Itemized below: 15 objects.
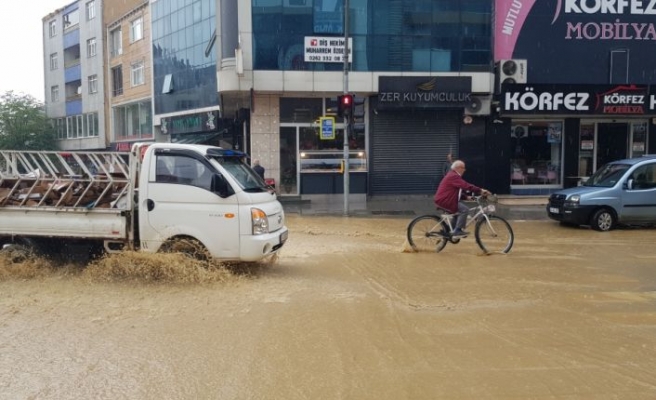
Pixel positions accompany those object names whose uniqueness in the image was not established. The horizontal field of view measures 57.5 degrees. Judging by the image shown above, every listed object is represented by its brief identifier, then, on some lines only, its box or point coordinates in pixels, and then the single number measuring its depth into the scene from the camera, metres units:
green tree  49.44
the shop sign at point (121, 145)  40.47
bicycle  10.26
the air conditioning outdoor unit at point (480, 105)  20.91
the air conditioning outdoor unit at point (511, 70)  20.64
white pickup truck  7.79
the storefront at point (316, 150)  20.97
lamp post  17.34
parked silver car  13.65
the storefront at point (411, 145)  21.03
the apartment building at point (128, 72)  37.03
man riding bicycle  10.23
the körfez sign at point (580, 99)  20.02
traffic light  16.97
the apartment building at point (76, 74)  44.69
